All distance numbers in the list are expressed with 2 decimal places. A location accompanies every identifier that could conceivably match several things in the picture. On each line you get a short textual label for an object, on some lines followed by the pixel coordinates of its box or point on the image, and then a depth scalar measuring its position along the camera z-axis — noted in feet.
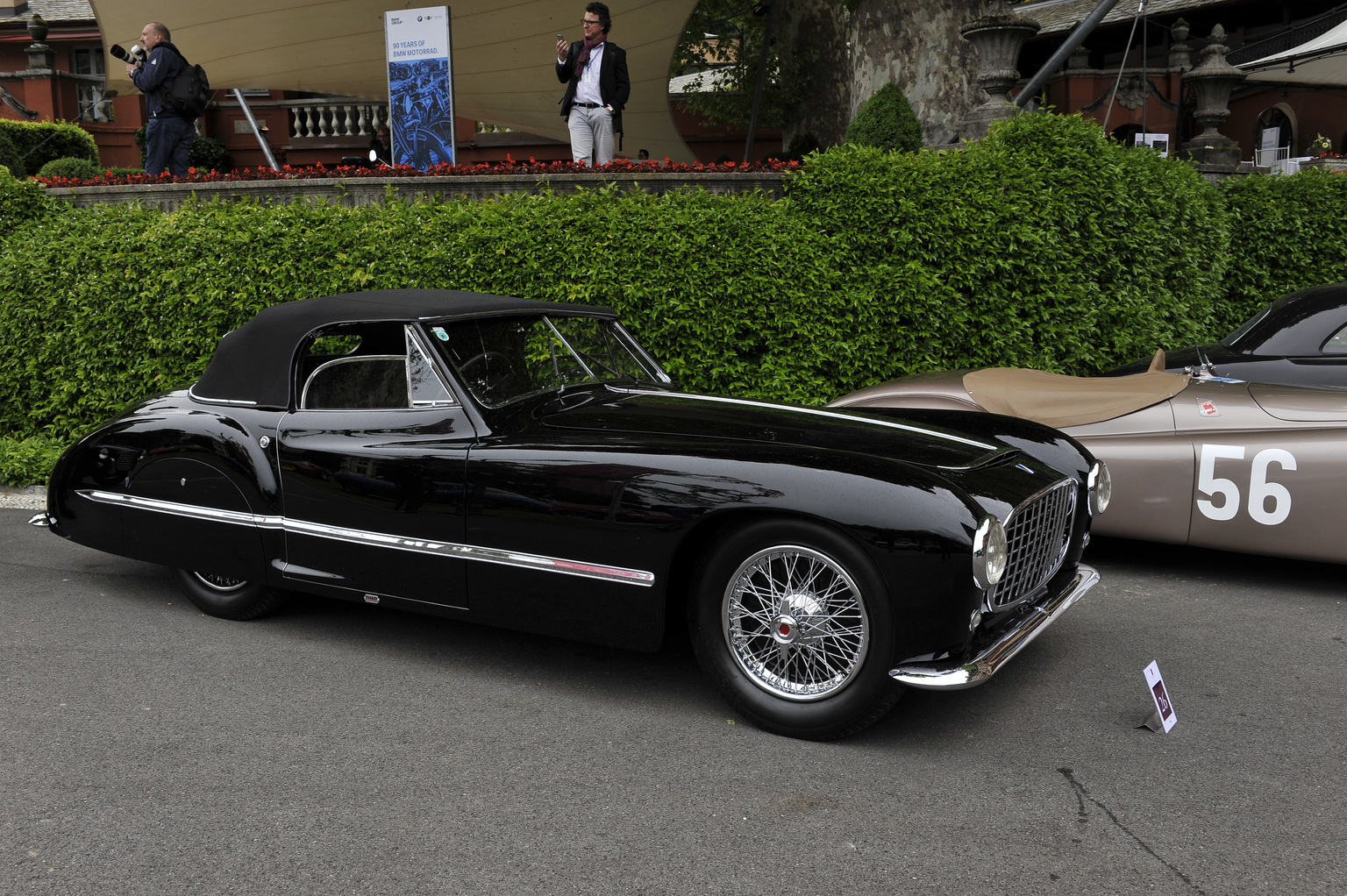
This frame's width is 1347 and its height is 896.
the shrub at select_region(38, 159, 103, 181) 51.76
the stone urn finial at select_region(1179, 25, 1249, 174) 46.83
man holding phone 34.24
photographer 35.47
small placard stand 11.64
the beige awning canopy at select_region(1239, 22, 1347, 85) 53.57
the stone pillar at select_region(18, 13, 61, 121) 90.58
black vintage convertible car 11.02
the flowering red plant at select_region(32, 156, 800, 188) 29.22
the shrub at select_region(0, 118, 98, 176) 66.85
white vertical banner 36.45
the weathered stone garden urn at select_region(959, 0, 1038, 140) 36.45
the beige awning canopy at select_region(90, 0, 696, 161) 48.52
